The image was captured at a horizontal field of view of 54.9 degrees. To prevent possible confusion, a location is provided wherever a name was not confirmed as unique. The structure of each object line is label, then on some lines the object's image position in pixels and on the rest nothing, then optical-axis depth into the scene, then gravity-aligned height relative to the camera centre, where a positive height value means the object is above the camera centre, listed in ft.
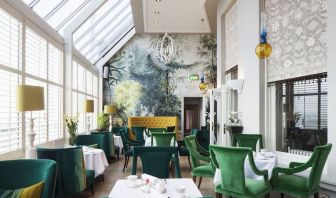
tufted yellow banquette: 46.50 -2.12
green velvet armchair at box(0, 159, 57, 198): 9.48 -1.97
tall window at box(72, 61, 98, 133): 33.45 +1.85
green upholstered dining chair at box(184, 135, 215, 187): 17.00 -3.25
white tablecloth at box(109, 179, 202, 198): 8.16 -2.24
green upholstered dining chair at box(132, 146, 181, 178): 12.51 -2.05
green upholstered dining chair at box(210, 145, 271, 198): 13.10 -2.87
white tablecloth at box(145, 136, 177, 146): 25.68 -2.92
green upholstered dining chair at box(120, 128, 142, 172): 25.25 -3.51
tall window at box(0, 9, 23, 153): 15.90 +1.49
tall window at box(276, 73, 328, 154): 16.44 -0.41
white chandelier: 30.17 +5.31
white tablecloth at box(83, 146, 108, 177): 18.38 -3.10
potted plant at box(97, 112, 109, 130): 42.93 -1.94
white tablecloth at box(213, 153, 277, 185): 14.66 -2.83
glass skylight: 24.70 +8.42
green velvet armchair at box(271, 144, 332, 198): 13.15 -3.25
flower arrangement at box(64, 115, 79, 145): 21.68 -1.67
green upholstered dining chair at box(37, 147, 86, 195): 14.74 -2.80
